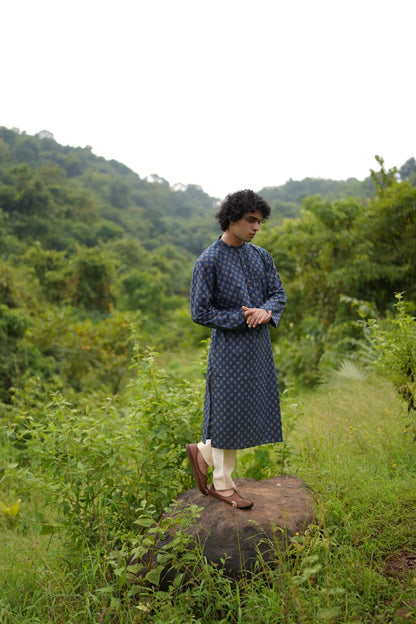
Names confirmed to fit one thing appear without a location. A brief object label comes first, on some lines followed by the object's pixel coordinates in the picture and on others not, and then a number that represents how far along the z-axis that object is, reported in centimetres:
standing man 286
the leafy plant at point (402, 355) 334
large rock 258
